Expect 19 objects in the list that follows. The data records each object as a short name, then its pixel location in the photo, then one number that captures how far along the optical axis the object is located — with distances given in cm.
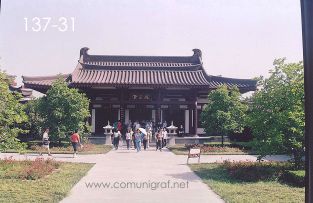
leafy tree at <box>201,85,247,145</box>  1745
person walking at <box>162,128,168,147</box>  1877
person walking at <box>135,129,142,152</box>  1753
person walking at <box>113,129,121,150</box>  1822
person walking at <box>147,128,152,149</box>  1965
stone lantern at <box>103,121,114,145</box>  2025
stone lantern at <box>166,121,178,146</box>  2023
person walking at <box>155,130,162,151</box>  1791
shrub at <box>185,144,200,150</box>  1838
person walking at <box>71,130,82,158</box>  1482
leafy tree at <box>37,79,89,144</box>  1750
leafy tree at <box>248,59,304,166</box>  902
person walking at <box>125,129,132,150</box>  1834
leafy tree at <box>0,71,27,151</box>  866
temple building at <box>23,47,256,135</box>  2161
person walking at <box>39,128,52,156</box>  1497
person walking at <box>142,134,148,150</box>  1872
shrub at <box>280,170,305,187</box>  833
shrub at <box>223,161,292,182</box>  946
